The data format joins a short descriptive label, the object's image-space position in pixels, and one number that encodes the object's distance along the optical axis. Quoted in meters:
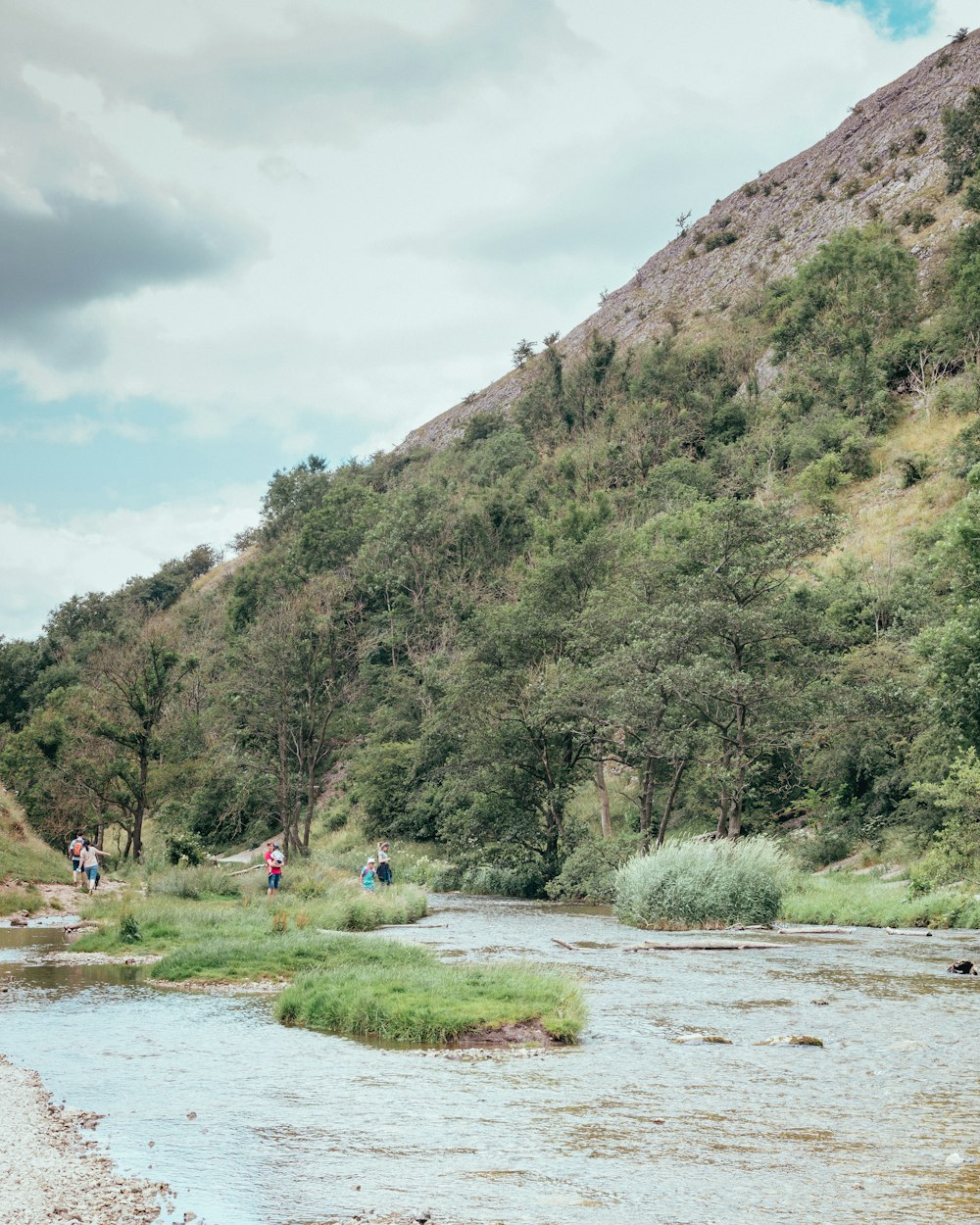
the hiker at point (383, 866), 44.44
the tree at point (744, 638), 43.81
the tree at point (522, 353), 164.50
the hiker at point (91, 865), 42.94
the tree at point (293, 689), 64.06
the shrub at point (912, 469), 69.81
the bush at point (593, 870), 44.50
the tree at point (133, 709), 61.48
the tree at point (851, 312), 84.62
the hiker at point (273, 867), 41.03
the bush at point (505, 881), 49.28
